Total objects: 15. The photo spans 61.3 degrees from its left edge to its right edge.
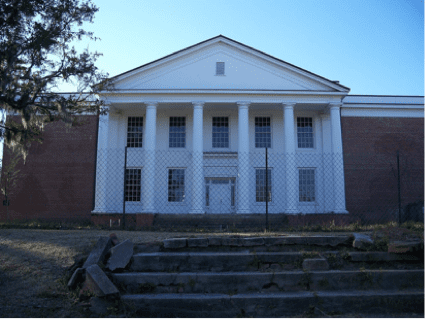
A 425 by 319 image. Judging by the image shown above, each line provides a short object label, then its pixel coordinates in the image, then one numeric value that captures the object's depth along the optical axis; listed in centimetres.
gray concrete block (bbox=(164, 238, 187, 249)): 588
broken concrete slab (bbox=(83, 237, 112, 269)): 519
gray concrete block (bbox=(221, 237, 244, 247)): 597
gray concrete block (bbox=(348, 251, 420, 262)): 564
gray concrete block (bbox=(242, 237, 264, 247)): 598
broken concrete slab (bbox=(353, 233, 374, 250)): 592
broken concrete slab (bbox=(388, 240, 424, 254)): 566
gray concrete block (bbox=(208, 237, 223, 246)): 596
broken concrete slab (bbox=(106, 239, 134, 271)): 527
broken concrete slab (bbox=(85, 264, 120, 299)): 454
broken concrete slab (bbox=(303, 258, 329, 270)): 541
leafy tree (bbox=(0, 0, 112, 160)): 758
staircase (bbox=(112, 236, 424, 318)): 463
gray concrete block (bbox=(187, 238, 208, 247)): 590
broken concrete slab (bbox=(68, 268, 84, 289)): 493
